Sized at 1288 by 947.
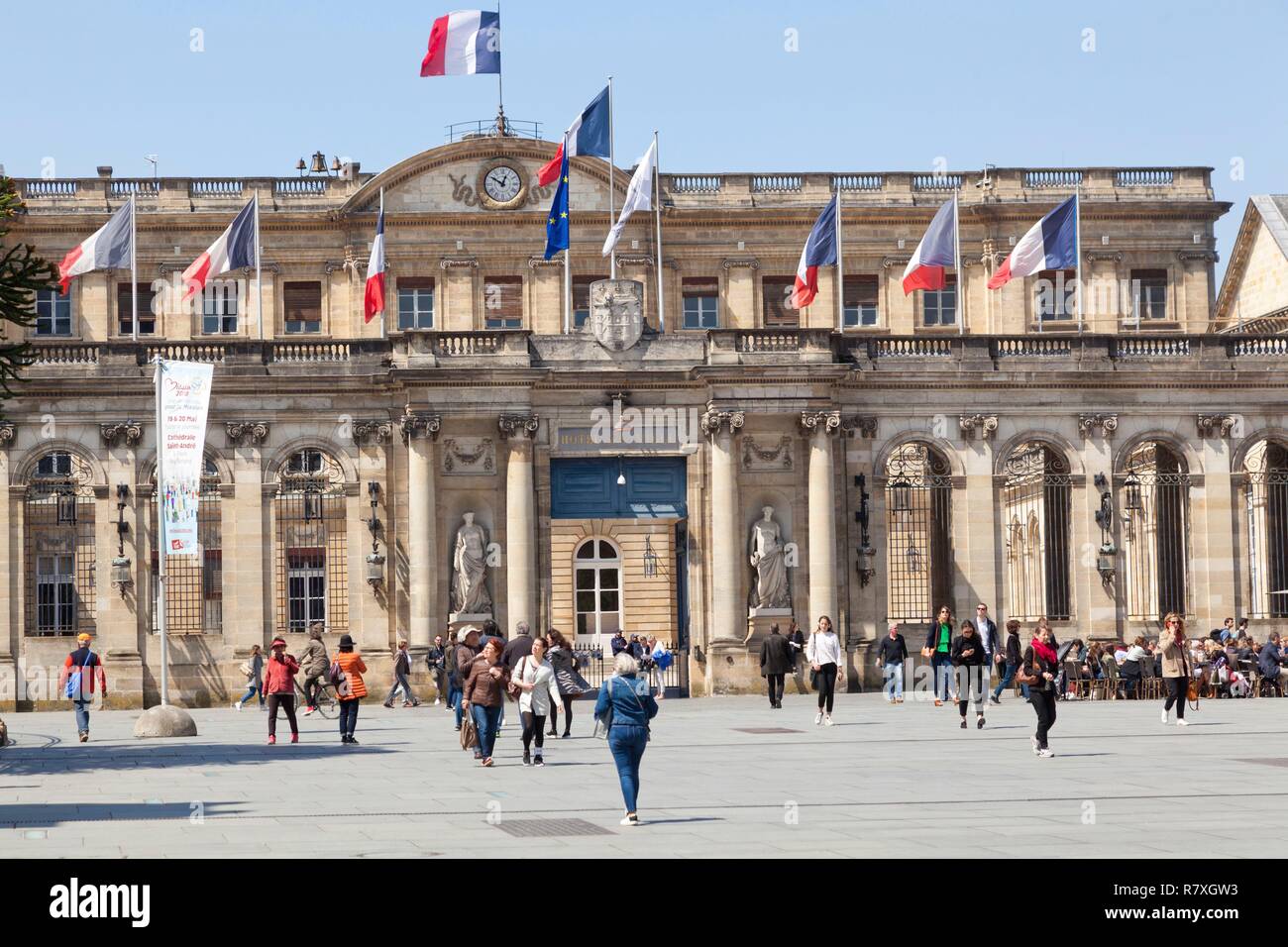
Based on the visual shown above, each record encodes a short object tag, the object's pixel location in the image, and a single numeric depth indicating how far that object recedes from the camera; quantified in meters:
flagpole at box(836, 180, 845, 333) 50.51
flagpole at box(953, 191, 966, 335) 46.59
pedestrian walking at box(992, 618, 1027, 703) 40.69
